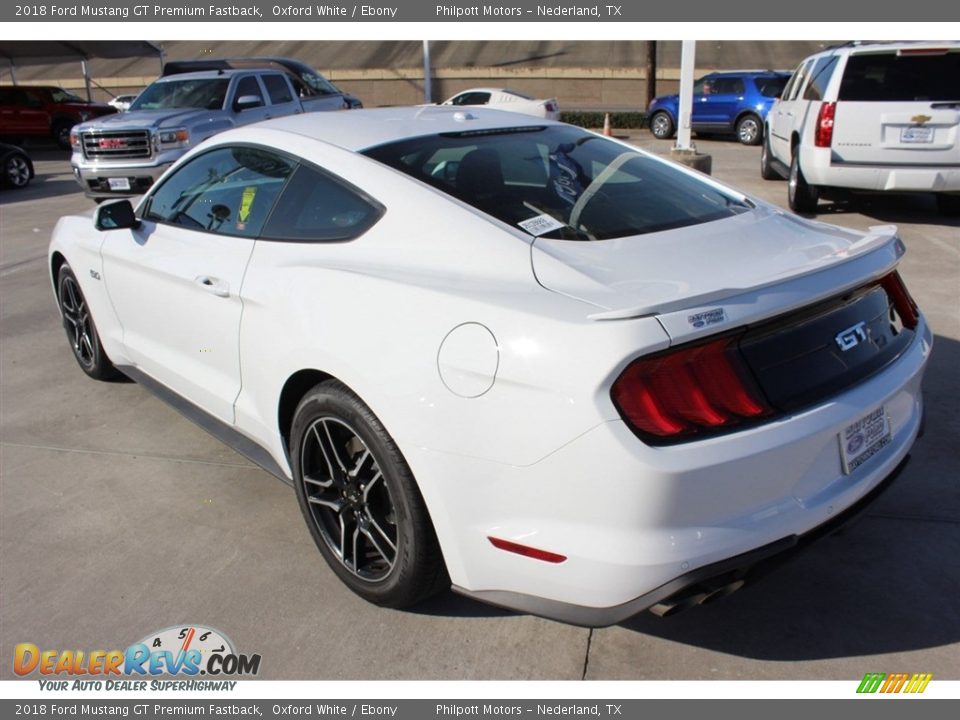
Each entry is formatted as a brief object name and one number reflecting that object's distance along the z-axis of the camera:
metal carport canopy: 26.59
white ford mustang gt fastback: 2.26
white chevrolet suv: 8.40
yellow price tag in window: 3.59
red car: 24.16
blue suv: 19.67
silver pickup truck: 12.40
